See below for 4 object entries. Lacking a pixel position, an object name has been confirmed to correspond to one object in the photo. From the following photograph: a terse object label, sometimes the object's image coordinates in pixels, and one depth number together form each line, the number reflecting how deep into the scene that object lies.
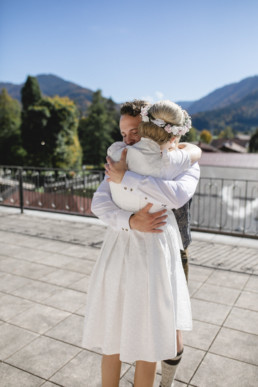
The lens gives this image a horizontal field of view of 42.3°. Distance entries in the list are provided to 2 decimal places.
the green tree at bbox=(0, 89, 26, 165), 42.22
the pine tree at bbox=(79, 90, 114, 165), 53.22
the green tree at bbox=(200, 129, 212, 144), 144.00
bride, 1.71
